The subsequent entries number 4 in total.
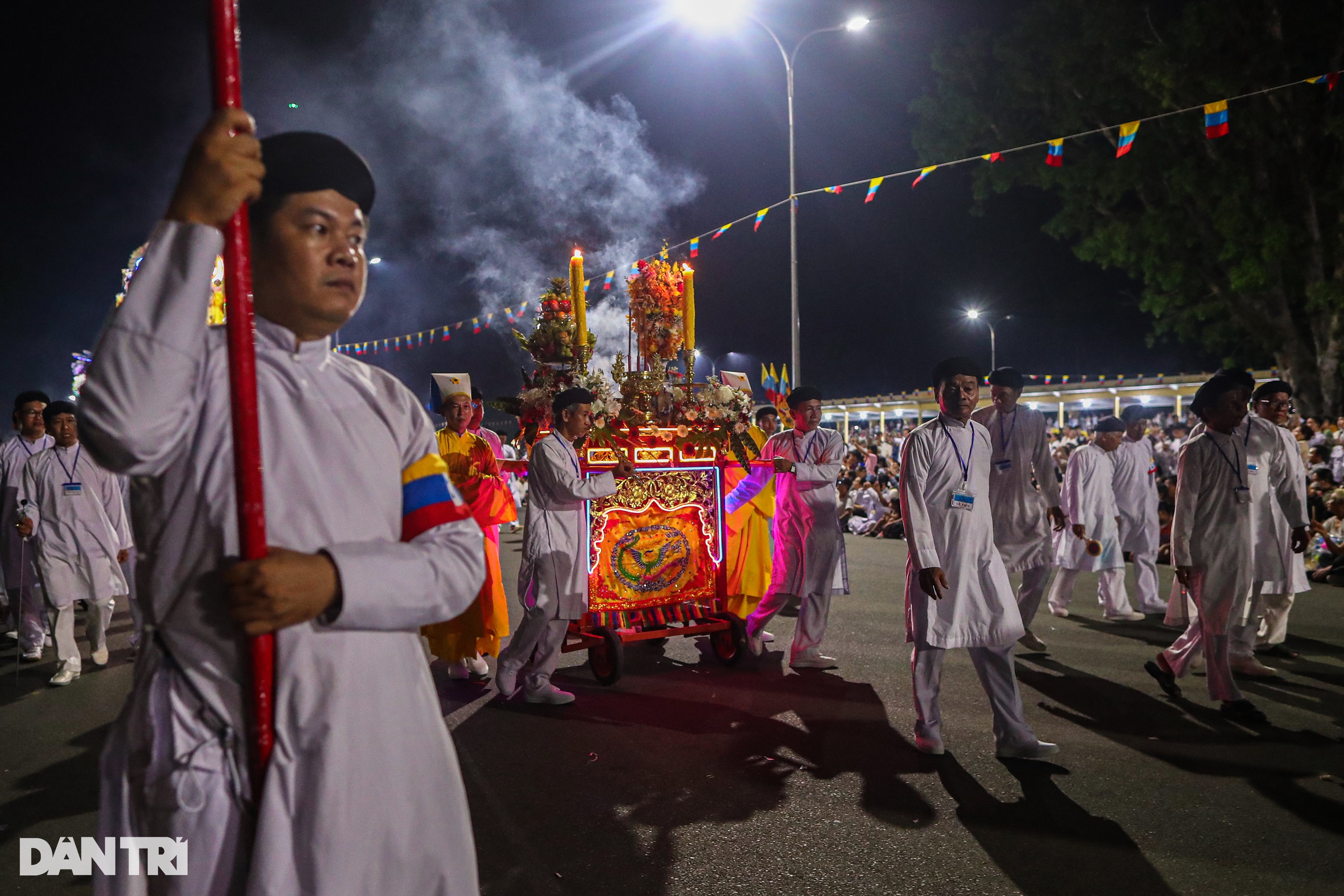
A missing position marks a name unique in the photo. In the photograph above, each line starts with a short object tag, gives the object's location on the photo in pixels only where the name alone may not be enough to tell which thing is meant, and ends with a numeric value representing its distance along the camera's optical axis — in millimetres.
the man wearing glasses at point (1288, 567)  6113
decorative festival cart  6414
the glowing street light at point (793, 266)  14602
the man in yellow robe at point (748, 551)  7125
